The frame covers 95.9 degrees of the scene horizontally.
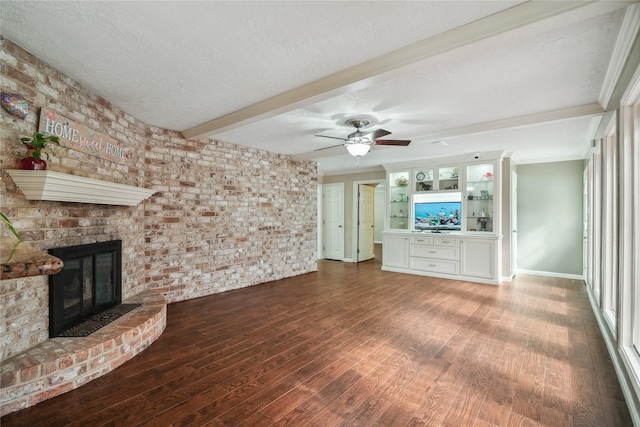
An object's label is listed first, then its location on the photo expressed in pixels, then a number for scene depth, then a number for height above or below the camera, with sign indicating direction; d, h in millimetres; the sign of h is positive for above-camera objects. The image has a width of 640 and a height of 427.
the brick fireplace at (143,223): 1989 -121
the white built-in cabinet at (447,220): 5281 -97
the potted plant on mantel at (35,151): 2018 +442
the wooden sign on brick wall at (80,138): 2252 +682
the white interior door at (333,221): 7871 -183
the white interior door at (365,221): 7648 -177
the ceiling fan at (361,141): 3436 +886
